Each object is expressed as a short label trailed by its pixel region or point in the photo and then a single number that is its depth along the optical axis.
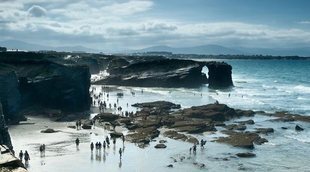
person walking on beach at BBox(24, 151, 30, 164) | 36.56
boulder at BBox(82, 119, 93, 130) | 52.41
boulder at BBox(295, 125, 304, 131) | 55.12
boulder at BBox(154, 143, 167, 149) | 43.58
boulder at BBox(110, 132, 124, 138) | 47.45
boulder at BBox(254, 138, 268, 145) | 46.59
